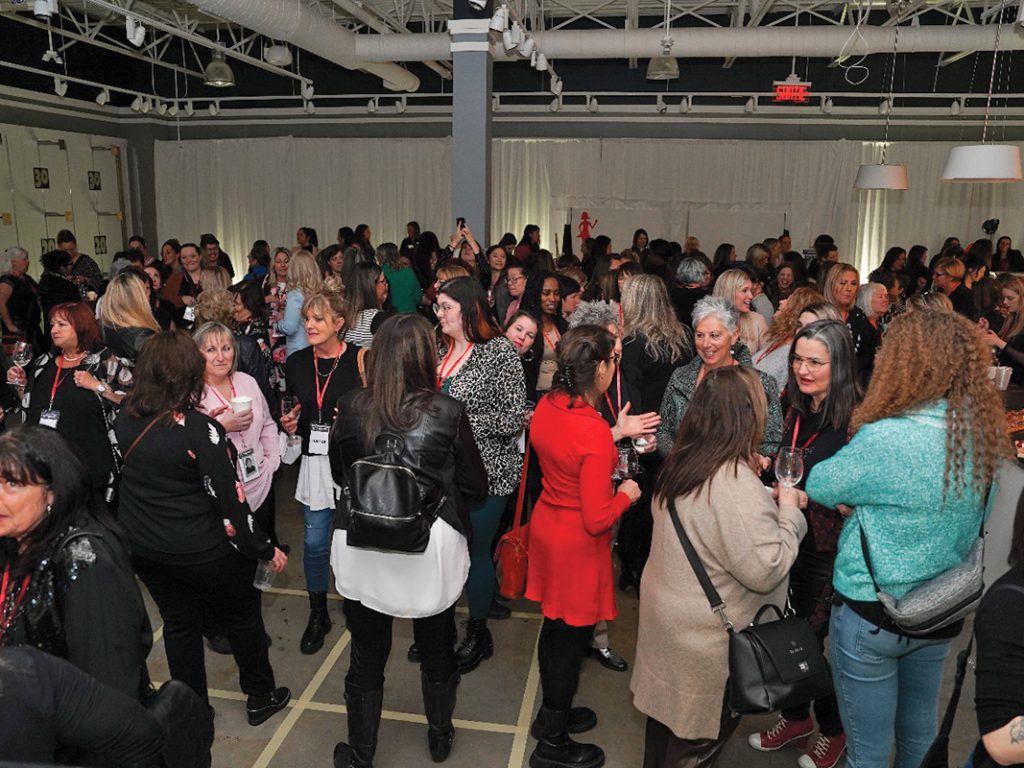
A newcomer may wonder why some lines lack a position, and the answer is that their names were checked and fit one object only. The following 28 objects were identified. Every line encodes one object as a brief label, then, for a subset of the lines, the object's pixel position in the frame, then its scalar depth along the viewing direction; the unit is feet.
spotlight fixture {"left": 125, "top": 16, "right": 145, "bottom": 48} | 23.25
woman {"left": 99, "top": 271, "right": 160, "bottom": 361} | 13.07
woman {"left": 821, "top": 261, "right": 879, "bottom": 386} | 15.66
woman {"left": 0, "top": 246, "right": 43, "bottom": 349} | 22.19
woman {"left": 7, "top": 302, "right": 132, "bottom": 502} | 11.02
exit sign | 29.94
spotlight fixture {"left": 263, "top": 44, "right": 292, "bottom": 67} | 31.63
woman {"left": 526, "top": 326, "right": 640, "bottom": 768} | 8.20
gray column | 24.81
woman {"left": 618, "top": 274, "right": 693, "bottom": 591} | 12.89
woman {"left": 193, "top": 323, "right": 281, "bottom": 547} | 10.59
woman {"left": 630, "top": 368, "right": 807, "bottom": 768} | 6.80
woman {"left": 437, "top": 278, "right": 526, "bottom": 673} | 10.14
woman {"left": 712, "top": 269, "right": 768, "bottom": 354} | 14.25
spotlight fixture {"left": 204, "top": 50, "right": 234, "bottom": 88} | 30.96
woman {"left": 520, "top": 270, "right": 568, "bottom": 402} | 14.60
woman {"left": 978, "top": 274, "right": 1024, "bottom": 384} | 15.34
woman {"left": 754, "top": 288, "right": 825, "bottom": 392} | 12.66
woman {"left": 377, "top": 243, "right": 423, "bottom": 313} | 23.95
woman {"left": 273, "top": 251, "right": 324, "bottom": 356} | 16.15
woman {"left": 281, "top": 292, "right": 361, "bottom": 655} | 11.20
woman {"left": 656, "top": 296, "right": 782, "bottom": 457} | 10.79
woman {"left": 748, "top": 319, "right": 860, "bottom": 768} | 8.80
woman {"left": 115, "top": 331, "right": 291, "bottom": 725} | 8.43
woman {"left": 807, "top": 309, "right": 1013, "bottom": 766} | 6.36
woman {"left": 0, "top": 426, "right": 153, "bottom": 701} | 5.32
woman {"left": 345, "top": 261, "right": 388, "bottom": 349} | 15.38
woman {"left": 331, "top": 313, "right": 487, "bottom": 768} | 7.98
